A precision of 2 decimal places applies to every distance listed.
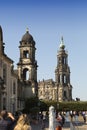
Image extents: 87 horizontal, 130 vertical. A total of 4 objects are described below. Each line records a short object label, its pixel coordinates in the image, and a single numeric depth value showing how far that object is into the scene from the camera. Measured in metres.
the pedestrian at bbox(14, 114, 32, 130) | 7.97
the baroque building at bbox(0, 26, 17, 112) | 35.25
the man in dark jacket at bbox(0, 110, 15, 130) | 9.21
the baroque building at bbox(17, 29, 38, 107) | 55.20
